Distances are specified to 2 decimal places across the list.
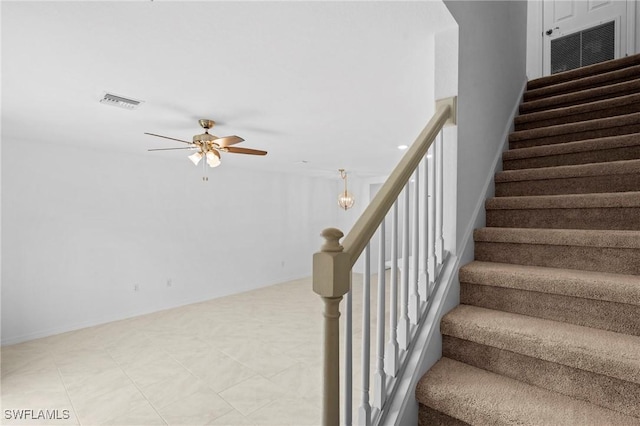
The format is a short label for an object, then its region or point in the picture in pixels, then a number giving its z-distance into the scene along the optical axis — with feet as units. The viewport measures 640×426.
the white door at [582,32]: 13.03
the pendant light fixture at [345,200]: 24.88
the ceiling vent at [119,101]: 8.12
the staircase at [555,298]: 3.66
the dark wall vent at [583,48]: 13.26
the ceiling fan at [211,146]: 9.65
